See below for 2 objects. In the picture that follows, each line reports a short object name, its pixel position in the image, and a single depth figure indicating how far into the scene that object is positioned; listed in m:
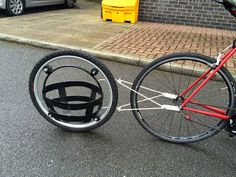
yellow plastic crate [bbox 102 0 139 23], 5.70
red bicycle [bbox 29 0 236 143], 1.88
